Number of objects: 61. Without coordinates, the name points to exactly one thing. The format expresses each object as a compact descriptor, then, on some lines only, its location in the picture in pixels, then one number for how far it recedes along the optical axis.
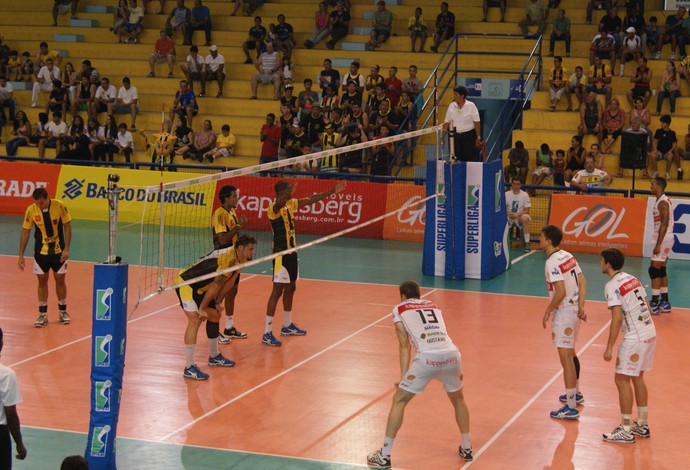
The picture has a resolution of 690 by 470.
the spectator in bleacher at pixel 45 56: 31.73
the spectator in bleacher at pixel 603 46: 26.89
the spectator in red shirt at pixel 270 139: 26.64
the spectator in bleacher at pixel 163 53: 31.31
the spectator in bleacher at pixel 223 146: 27.69
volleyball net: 23.17
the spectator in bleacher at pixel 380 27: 30.08
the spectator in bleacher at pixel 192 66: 30.30
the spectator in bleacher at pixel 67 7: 34.56
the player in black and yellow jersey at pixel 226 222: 13.35
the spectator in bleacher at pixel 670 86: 25.70
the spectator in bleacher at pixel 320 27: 30.98
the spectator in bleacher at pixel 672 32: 26.99
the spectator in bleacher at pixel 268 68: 29.84
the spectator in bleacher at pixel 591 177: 22.92
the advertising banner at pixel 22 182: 26.03
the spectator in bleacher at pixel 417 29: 29.45
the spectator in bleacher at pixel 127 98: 29.86
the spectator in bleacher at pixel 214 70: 30.25
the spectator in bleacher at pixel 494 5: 29.55
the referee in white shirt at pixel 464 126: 18.75
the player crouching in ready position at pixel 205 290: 12.34
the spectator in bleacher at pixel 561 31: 27.94
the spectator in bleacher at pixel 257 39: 30.62
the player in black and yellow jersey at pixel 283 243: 14.05
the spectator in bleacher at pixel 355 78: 26.91
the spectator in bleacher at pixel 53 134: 29.14
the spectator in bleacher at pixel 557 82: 26.61
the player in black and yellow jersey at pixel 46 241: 14.91
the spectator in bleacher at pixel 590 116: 25.22
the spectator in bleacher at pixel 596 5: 28.47
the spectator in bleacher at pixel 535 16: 28.55
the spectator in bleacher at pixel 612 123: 24.97
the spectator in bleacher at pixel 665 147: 24.08
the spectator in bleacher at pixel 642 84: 25.59
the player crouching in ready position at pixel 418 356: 9.66
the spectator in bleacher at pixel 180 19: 31.92
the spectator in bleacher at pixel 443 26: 29.17
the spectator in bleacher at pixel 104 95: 29.94
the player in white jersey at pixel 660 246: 15.78
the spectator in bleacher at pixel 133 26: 32.88
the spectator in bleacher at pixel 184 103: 28.66
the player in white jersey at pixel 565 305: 11.16
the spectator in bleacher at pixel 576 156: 24.12
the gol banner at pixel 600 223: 21.84
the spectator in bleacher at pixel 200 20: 31.86
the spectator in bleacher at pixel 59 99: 30.11
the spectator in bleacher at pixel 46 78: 31.08
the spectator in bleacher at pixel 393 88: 26.78
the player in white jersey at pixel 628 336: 10.53
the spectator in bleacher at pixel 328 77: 27.71
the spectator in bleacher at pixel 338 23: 30.56
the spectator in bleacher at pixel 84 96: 30.06
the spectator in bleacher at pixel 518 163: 24.12
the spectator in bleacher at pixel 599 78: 26.17
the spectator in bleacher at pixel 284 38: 30.25
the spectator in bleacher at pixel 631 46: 26.76
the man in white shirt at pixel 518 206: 21.69
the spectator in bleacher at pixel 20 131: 29.53
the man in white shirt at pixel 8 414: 7.49
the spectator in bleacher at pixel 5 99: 30.64
